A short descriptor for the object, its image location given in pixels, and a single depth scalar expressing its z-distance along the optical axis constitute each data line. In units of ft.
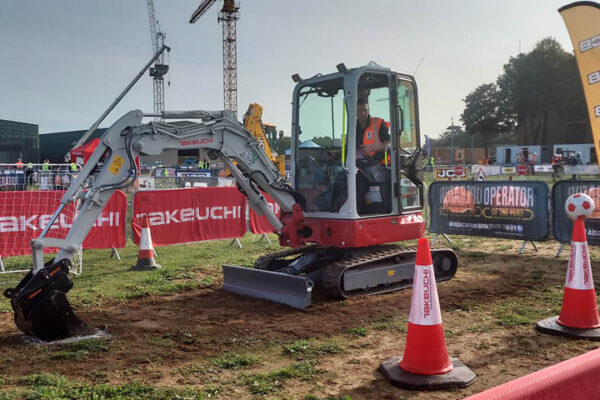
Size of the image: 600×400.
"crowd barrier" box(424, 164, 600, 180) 110.93
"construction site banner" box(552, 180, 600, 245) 31.99
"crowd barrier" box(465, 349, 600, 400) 8.20
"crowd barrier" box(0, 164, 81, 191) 41.14
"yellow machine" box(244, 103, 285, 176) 64.18
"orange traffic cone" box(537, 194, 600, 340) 17.38
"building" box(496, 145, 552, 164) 191.01
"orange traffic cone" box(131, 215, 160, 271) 30.68
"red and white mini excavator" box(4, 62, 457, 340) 21.65
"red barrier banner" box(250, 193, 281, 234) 41.70
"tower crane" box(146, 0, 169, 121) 195.99
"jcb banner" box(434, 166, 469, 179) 87.37
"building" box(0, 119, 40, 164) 179.73
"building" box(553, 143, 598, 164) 157.88
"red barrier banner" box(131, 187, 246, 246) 36.35
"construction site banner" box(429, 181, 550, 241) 34.30
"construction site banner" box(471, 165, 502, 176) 117.50
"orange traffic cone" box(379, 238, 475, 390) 13.71
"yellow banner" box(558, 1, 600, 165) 30.63
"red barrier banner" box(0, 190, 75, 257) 31.12
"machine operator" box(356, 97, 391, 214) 23.58
